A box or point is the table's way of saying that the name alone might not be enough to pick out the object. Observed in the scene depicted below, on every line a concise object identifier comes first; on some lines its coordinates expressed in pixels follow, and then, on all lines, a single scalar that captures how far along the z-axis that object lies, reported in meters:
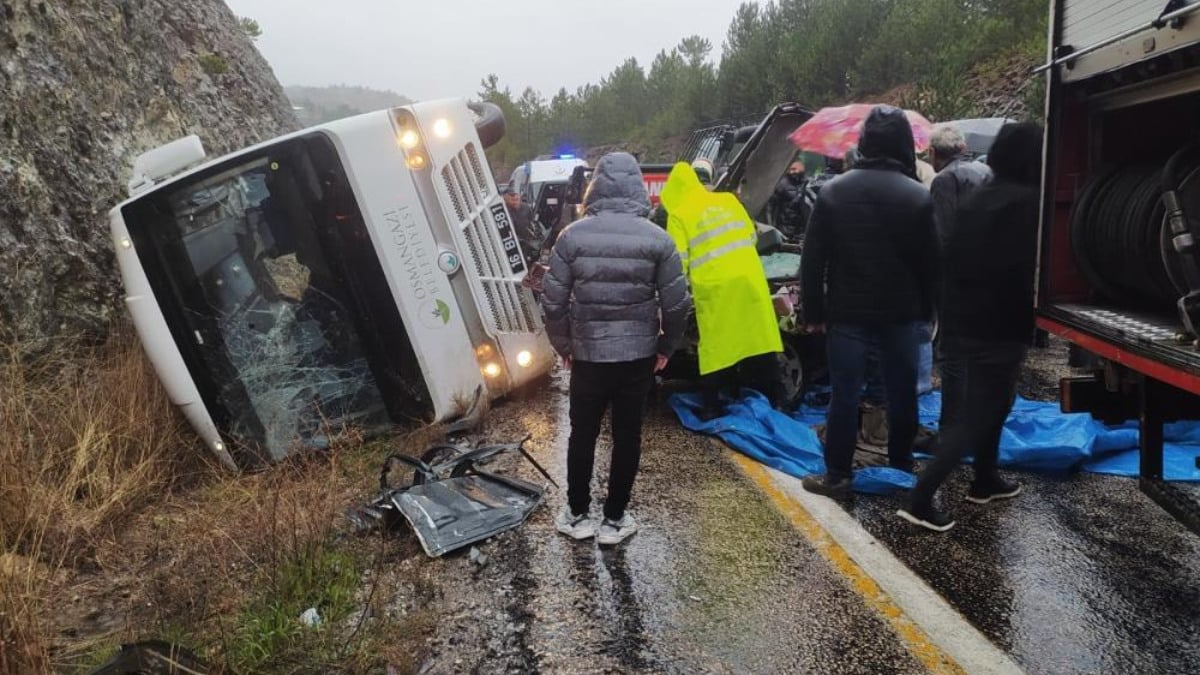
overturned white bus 4.95
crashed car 5.55
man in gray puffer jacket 3.53
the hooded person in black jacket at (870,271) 3.90
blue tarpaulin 4.21
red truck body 2.61
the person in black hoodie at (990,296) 3.49
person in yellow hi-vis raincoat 4.87
